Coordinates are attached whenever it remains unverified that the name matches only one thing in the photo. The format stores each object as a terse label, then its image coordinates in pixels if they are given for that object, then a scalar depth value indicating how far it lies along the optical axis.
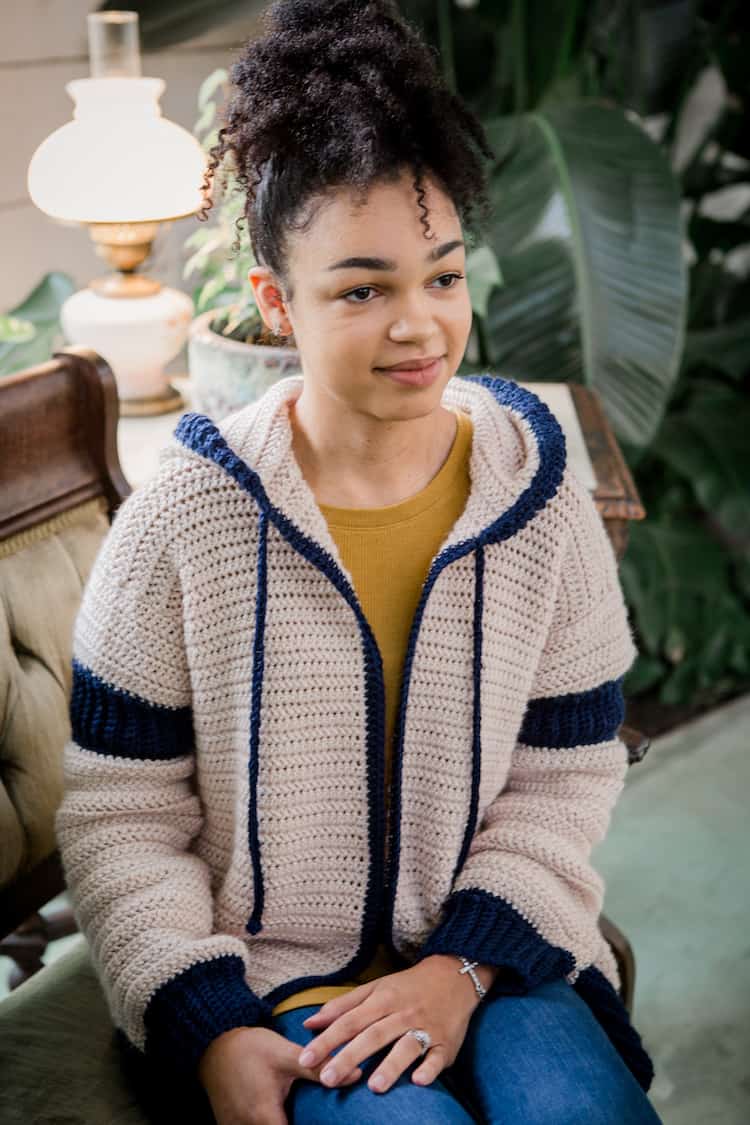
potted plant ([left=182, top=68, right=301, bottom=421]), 1.34
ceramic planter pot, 1.34
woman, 0.91
